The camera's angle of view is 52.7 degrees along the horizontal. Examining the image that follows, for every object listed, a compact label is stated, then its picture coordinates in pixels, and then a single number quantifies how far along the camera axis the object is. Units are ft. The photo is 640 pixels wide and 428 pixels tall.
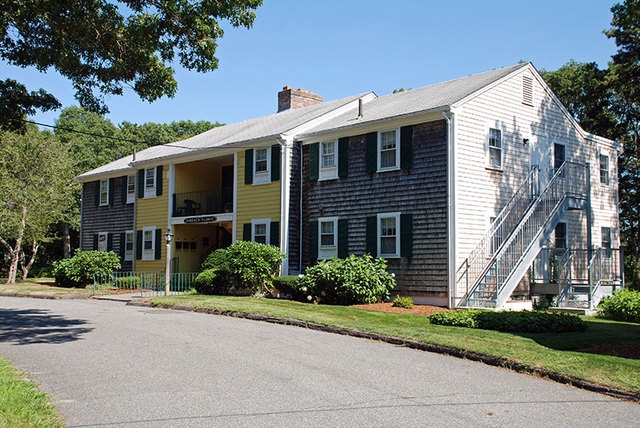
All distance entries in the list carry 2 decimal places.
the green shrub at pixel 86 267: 94.58
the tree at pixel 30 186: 109.19
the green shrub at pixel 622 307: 56.03
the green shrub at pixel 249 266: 71.51
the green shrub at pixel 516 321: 44.47
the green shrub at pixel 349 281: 63.05
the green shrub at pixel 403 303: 61.16
